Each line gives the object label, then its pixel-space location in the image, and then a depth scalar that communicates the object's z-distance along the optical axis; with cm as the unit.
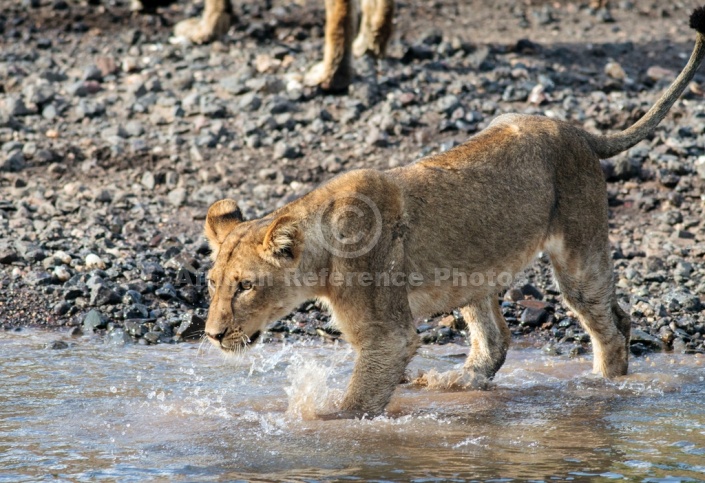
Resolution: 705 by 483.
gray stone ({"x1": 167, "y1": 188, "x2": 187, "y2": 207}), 1991
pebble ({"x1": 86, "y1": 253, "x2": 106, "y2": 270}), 1733
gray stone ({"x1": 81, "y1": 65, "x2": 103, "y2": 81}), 2434
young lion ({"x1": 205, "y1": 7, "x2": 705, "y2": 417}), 1147
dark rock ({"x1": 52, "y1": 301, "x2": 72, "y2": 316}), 1631
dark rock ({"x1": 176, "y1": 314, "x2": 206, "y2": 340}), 1579
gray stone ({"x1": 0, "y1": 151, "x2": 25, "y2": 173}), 2086
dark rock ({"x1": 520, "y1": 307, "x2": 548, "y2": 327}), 1622
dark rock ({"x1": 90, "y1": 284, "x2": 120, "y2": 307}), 1639
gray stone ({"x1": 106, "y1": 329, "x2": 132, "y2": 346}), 1555
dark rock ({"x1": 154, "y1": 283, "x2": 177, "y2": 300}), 1659
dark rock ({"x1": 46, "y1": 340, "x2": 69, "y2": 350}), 1515
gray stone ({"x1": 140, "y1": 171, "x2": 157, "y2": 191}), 2052
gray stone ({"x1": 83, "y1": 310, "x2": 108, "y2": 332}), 1596
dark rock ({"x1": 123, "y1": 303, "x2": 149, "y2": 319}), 1620
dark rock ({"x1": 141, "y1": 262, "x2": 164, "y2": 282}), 1698
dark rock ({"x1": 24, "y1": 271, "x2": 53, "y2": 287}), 1677
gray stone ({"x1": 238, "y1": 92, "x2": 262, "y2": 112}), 2278
